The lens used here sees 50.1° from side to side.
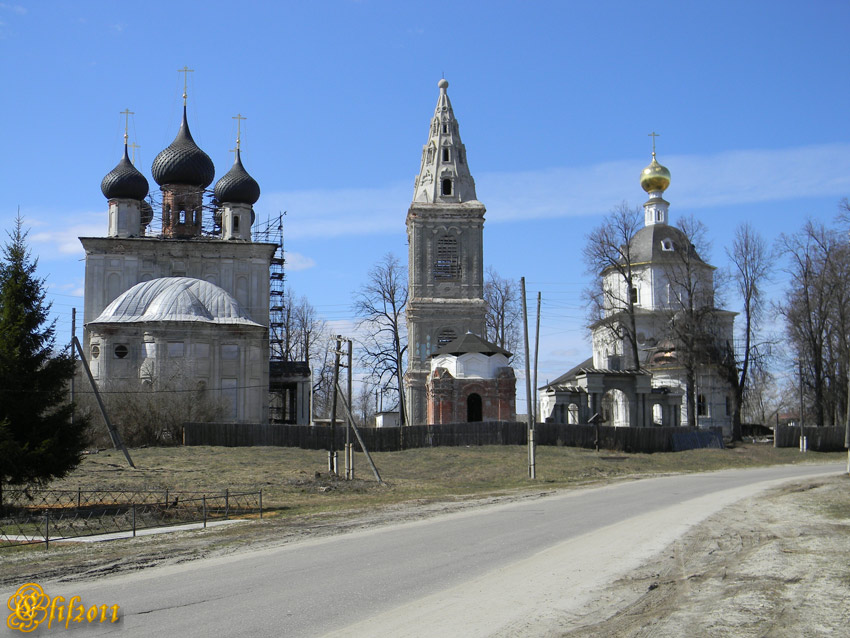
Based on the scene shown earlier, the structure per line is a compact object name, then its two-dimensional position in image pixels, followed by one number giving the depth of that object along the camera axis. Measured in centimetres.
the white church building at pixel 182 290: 4788
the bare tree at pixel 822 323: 4725
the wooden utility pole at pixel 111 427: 3347
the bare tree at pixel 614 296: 5166
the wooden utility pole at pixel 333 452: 2979
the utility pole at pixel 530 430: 3106
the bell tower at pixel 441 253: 5838
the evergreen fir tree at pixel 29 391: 1923
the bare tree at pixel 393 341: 6250
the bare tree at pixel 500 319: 6880
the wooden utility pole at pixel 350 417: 2891
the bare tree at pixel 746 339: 4809
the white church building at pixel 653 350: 4794
